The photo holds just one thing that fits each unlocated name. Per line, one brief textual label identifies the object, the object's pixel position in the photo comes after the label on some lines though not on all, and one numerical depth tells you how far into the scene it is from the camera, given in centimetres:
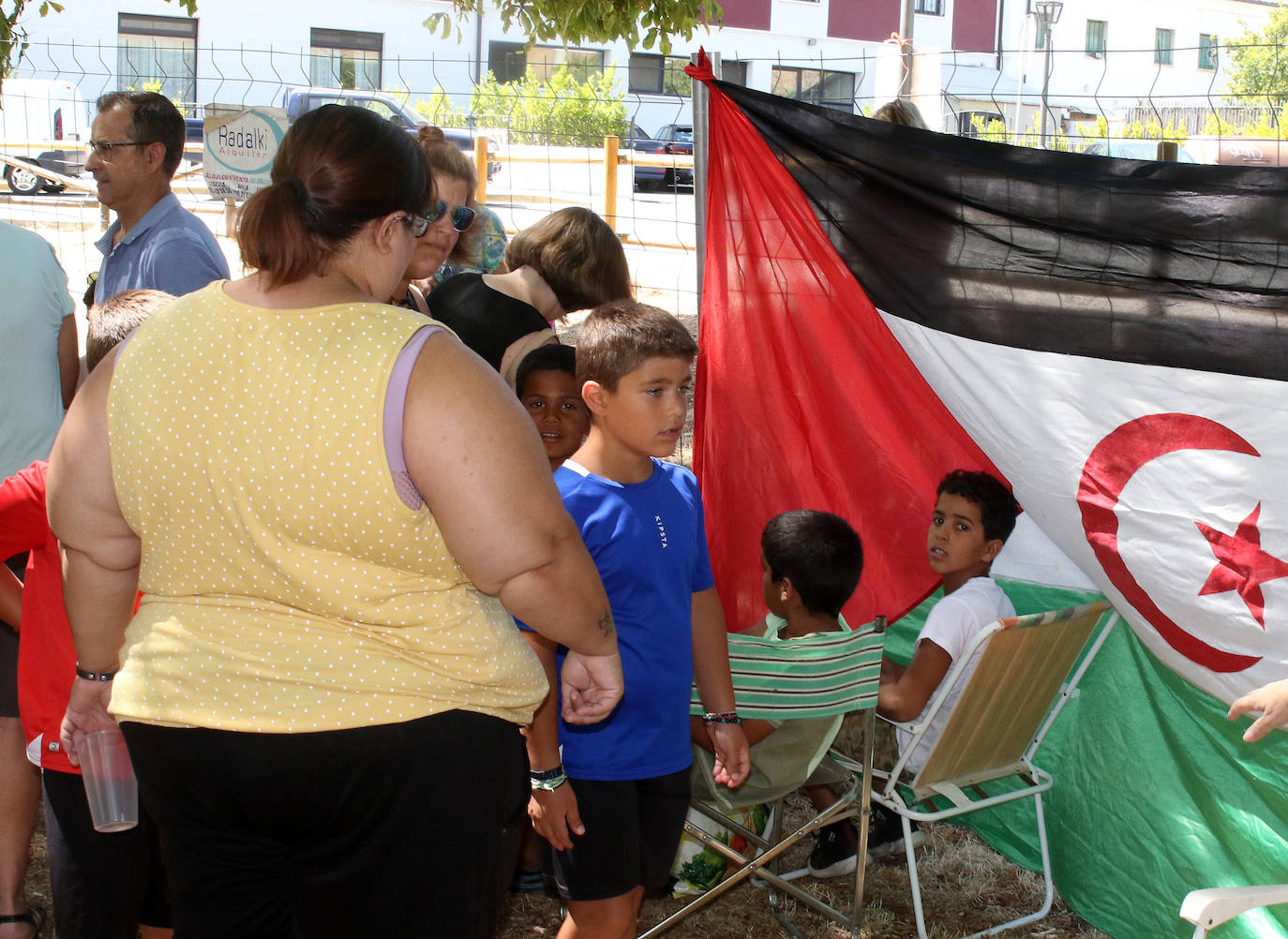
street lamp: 1681
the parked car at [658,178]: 1553
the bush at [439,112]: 1667
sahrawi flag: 278
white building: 2839
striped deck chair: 285
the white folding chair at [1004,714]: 305
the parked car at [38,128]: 1842
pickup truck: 1335
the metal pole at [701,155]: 358
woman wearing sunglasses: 337
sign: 595
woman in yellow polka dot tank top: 164
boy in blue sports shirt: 247
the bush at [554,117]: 1589
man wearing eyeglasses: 356
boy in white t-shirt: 320
